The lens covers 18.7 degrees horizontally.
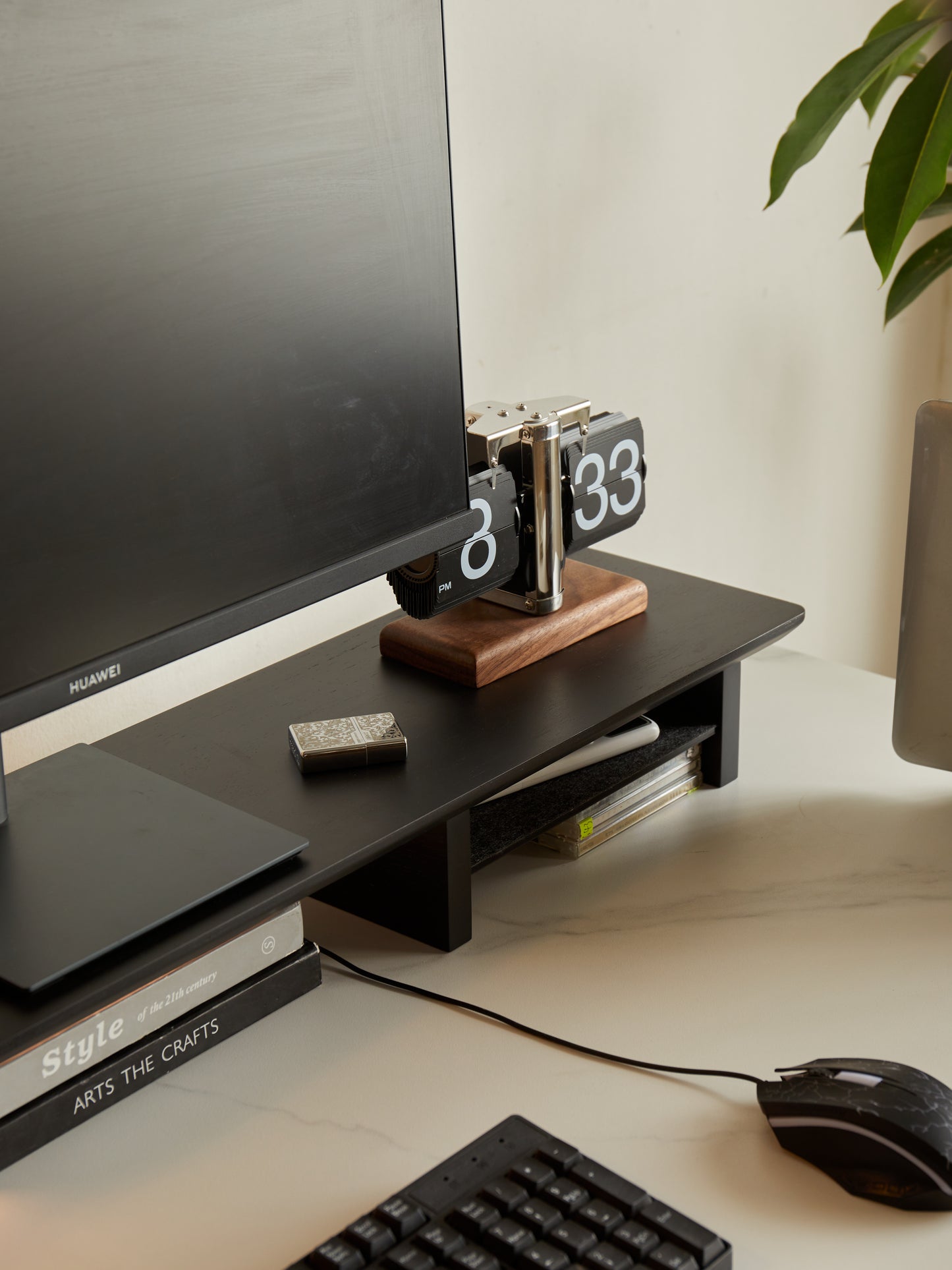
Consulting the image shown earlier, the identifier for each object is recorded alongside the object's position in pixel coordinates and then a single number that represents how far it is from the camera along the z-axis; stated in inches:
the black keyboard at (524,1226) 52.7
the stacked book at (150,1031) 55.9
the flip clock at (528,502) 64.8
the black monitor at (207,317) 54.1
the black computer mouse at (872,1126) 54.5
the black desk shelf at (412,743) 58.3
